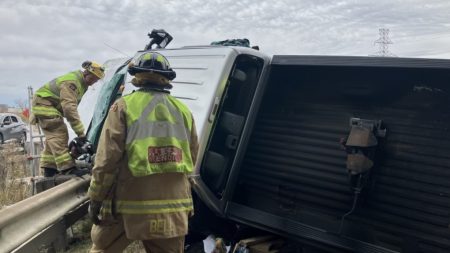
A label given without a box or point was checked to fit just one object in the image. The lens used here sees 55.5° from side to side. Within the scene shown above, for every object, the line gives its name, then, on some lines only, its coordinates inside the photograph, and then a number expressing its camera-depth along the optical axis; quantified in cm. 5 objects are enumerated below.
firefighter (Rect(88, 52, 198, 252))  243
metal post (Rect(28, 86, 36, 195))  644
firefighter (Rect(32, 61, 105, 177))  475
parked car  1670
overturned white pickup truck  268
